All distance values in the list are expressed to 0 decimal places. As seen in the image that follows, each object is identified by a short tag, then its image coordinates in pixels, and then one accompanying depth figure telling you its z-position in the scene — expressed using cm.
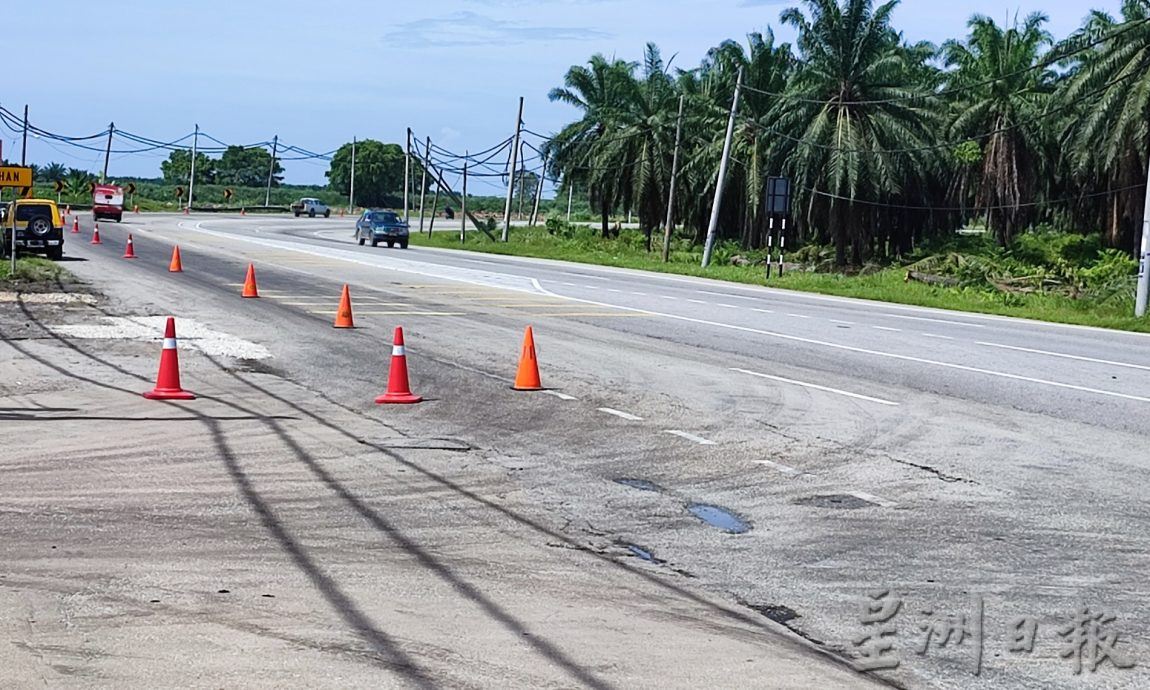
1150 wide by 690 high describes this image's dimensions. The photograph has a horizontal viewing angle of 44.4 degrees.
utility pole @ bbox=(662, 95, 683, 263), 5378
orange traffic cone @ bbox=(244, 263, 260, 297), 2712
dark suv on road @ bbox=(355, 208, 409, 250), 6228
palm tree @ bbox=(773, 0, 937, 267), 5450
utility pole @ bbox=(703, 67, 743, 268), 4747
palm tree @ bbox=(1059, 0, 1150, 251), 4741
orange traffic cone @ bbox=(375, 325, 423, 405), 1332
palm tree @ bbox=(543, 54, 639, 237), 7238
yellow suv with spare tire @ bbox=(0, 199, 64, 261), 3694
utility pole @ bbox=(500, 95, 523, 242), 7119
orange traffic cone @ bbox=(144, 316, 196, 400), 1321
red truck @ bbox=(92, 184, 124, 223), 7994
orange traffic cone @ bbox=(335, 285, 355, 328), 2108
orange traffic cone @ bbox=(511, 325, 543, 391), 1424
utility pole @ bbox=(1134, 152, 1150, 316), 2817
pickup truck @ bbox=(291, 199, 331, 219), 11962
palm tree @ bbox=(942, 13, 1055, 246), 6162
